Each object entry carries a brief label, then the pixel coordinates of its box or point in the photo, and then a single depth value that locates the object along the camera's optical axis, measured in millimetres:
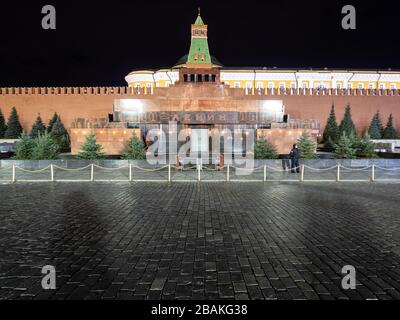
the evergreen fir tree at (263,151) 16344
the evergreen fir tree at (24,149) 15656
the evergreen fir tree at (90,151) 16016
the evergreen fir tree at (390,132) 27047
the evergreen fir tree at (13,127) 26828
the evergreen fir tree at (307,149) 16109
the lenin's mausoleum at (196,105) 21766
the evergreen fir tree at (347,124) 26188
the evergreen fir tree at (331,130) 26061
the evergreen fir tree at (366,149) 16828
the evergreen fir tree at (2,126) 27156
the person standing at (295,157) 13844
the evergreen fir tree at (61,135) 23305
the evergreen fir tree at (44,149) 15398
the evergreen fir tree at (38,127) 25969
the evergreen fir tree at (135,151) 16359
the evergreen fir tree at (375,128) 27297
